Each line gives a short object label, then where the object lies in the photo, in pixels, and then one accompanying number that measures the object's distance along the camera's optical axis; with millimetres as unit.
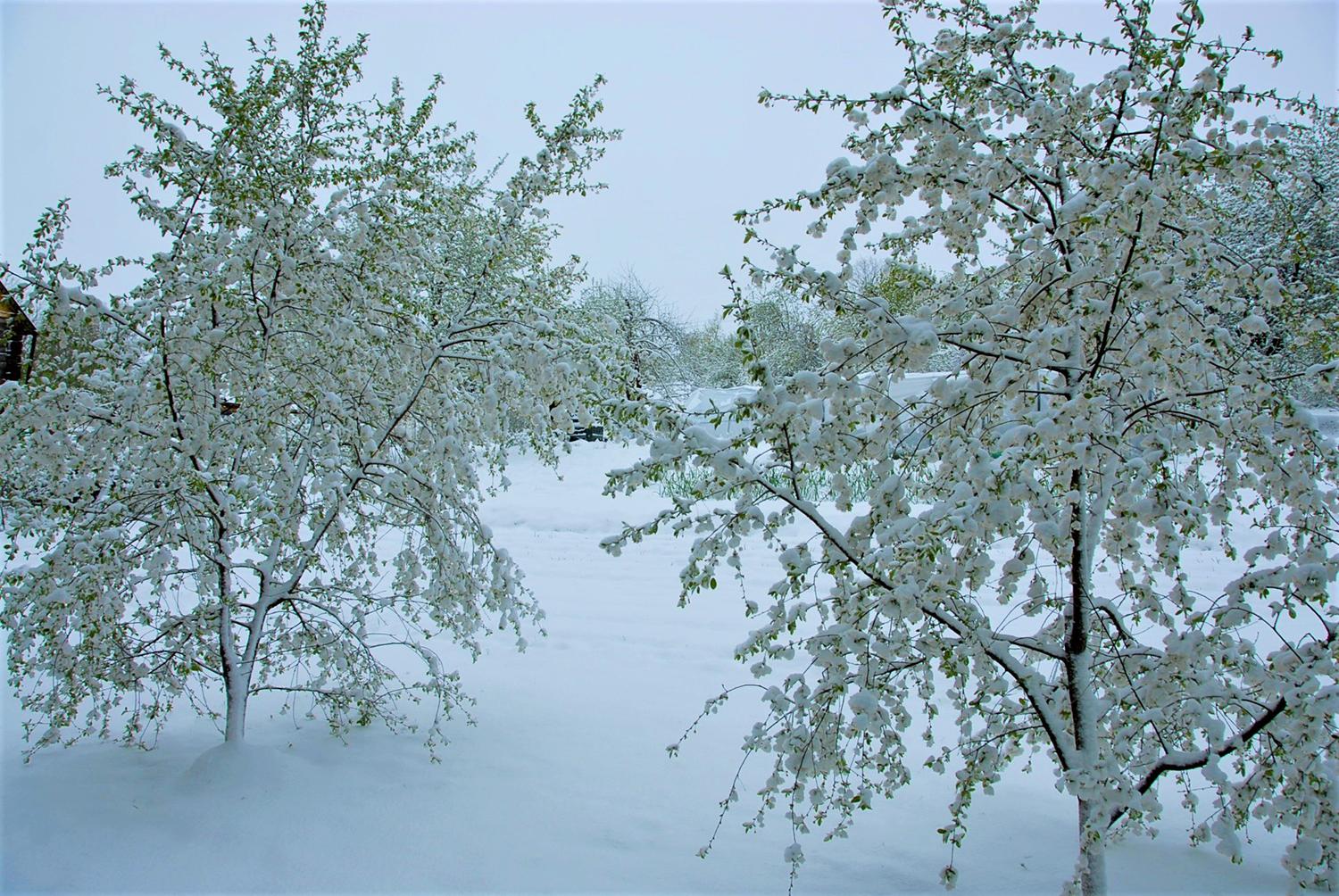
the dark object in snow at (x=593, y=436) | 17559
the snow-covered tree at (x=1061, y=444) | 1895
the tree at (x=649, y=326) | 20312
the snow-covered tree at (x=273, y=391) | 2906
